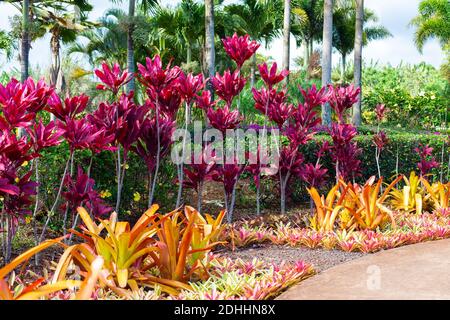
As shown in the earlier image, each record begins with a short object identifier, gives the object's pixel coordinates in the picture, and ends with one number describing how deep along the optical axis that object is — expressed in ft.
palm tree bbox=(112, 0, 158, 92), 63.00
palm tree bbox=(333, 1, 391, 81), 124.26
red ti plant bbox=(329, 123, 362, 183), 23.98
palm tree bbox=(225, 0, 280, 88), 99.45
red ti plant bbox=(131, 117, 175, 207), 17.04
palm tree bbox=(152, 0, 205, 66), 93.56
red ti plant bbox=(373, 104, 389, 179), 27.47
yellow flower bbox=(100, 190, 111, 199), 19.15
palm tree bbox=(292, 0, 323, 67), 114.11
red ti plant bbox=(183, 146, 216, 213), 18.52
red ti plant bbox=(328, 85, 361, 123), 22.86
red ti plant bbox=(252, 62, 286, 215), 20.86
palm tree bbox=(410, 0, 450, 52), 107.04
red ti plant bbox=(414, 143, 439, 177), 28.74
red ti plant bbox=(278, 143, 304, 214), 22.18
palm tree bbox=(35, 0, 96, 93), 68.39
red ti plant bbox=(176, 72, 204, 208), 17.54
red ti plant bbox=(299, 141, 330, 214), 22.84
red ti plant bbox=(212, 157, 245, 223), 19.51
